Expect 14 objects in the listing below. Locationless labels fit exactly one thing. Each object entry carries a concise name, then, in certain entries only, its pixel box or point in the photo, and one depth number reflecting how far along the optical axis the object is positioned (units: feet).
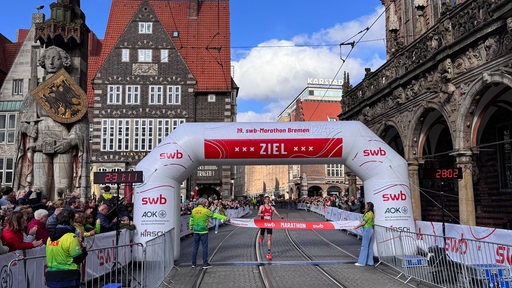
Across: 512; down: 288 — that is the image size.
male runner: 45.09
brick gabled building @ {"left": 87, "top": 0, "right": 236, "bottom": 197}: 124.88
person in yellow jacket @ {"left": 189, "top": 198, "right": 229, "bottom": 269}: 38.91
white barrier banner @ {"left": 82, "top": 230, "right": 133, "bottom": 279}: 29.04
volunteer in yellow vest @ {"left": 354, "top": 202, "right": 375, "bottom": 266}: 38.96
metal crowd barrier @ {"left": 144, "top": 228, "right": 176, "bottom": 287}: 29.07
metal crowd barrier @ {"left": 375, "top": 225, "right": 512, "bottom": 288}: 25.23
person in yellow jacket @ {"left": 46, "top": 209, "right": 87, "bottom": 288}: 20.18
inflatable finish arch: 40.32
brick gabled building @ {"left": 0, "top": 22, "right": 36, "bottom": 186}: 112.98
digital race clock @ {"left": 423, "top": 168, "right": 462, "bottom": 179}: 38.10
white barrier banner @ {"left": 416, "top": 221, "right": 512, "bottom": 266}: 26.88
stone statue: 47.26
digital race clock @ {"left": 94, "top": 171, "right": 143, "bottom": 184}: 33.27
